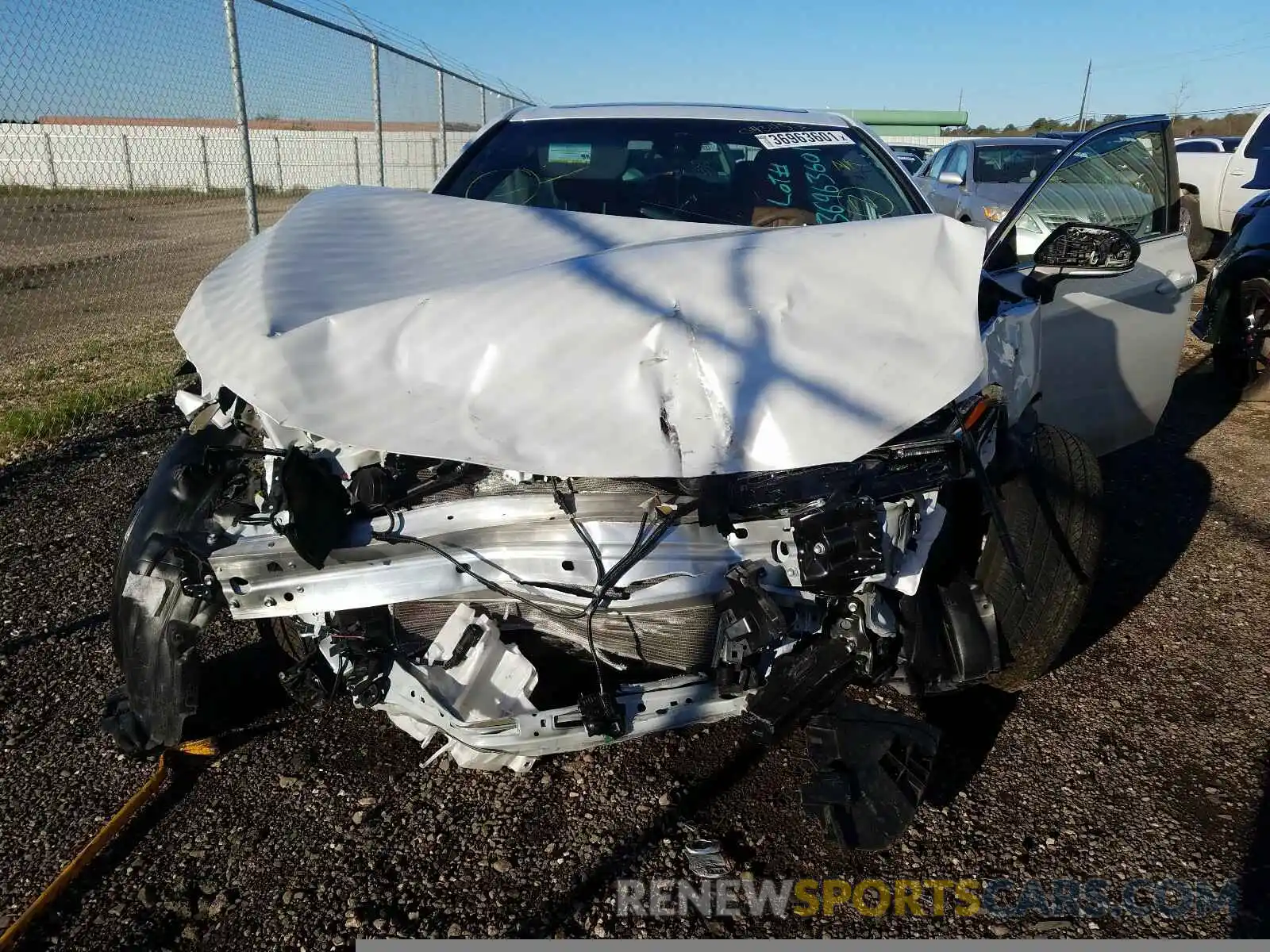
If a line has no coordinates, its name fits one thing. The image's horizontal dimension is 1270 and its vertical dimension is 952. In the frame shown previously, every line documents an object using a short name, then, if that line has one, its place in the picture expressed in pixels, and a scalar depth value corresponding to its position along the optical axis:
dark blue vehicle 6.19
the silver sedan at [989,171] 8.45
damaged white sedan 1.95
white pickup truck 10.79
